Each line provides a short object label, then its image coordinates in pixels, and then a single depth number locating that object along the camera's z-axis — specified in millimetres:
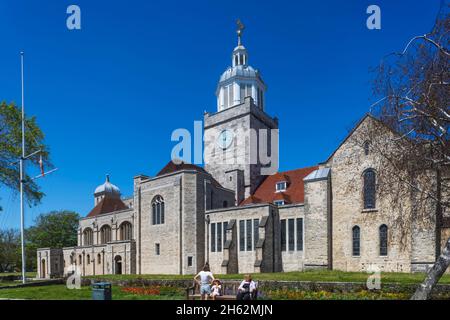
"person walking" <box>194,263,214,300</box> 15656
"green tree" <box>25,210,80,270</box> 82506
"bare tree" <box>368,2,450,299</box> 15090
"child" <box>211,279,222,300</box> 16234
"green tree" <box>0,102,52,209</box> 31781
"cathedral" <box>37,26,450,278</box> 32812
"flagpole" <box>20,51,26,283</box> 29562
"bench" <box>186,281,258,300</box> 16488
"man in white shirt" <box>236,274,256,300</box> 15557
